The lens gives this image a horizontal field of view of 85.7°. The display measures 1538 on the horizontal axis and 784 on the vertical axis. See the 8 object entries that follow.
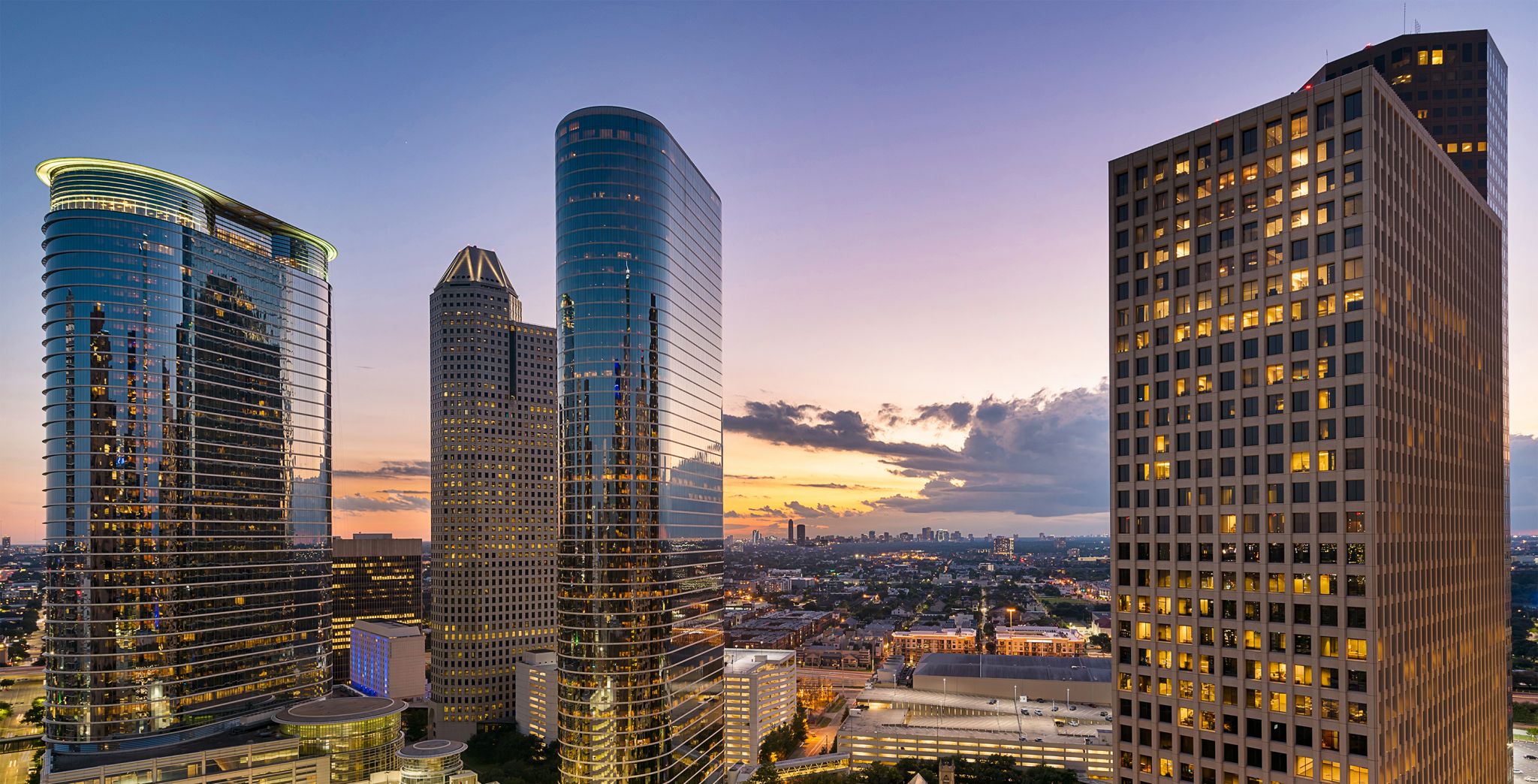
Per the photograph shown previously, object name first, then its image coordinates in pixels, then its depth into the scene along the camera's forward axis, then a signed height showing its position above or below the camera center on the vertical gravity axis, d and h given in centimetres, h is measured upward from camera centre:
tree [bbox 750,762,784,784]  15562 -6641
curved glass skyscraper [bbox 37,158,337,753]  15738 -1097
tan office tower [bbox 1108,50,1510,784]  8244 -257
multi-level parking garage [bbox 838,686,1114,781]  16612 -6570
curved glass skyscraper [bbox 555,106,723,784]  14912 -960
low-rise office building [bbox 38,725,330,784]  13925 -5985
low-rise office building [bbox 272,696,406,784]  16012 -6040
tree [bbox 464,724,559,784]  18575 -7895
